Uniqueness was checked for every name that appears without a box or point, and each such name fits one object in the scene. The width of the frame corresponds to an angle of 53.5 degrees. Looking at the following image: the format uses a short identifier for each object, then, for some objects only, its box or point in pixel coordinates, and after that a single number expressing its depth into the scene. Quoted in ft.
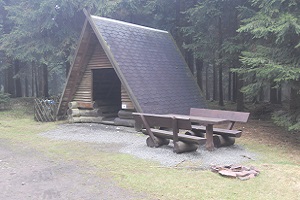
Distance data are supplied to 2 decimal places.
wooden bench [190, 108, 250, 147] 27.32
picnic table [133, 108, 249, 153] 24.81
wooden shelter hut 37.06
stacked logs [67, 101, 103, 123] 43.70
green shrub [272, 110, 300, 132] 29.73
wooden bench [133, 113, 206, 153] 24.61
